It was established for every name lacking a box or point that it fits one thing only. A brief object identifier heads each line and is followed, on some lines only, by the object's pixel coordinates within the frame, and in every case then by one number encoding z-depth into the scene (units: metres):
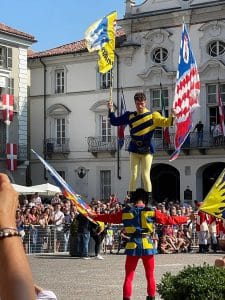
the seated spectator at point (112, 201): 29.04
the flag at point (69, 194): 9.54
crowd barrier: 21.56
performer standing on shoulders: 10.57
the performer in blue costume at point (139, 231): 9.20
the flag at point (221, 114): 33.06
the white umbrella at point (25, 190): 28.98
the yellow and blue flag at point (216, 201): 8.61
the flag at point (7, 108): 37.66
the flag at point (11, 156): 39.84
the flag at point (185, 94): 10.84
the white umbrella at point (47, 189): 30.92
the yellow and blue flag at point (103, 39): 12.37
